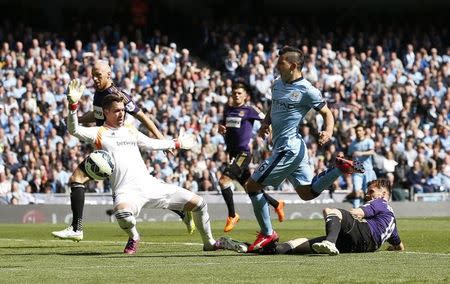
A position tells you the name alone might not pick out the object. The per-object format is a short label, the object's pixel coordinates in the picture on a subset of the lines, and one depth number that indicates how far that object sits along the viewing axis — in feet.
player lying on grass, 41.24
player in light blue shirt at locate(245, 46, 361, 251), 45.06
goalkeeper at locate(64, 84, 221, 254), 43.89
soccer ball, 43.86
